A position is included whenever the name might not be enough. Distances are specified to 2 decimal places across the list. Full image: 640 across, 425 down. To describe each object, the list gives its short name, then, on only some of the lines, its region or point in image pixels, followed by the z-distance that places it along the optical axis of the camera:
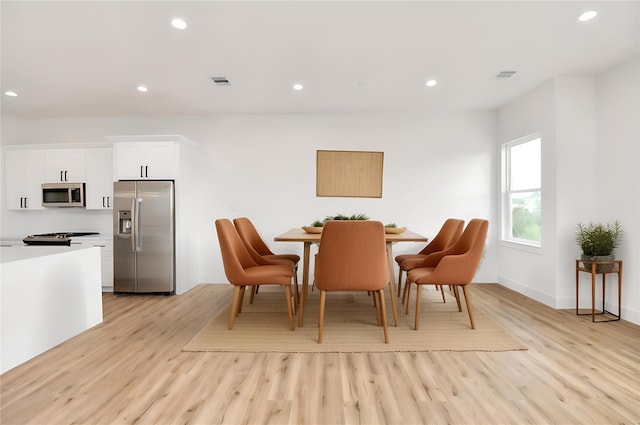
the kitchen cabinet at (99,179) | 4.59
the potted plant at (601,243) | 3.15
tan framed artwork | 4.93
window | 4.13
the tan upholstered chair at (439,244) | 3.51
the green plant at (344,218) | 3.48
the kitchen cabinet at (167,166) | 4.25
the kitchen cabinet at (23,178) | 4.68
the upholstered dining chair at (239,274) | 2.84
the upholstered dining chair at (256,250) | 3.54
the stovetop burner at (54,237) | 3.44
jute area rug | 2.55
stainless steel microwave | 4.59
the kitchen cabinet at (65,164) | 4.62
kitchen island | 2.05
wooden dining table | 2.92
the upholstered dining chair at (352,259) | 2.54
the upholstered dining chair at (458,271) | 2.85
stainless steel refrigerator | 4.19
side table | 3.12
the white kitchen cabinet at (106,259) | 4.38
